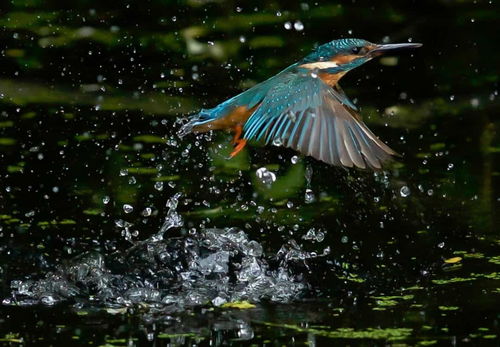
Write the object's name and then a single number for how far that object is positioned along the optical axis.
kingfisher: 9.27
